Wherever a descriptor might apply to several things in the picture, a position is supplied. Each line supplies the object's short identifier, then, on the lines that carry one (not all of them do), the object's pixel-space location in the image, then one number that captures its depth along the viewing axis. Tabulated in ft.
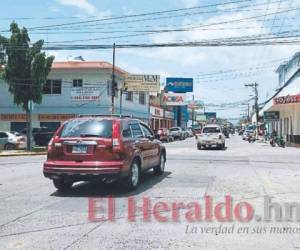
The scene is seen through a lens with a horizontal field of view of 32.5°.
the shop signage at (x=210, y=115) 555.28
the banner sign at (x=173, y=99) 281.54
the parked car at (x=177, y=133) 207.23
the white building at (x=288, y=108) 129.74
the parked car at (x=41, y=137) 119.77
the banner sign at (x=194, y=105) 415.23
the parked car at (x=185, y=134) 230.85
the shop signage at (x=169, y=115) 284.57
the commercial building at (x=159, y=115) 237.08
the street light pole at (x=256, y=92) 263.49
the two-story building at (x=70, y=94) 148.15
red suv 36.96
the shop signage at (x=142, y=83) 165.58
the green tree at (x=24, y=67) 101.30
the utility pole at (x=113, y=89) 128.75
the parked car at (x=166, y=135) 175.76
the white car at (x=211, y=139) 115.34
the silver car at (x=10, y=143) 105.40
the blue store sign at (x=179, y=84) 204.74
